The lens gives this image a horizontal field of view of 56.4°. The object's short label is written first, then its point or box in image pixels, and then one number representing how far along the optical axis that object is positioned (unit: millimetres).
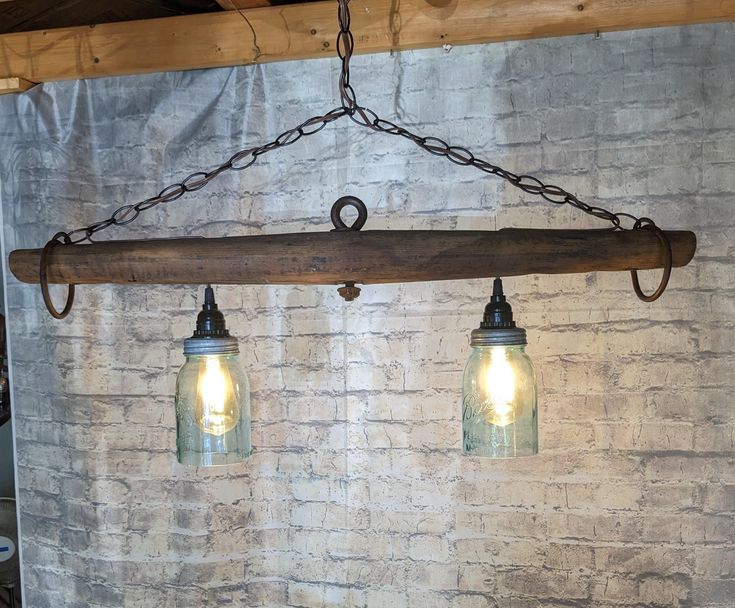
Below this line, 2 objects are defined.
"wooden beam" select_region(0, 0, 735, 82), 1434
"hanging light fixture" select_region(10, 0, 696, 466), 965
